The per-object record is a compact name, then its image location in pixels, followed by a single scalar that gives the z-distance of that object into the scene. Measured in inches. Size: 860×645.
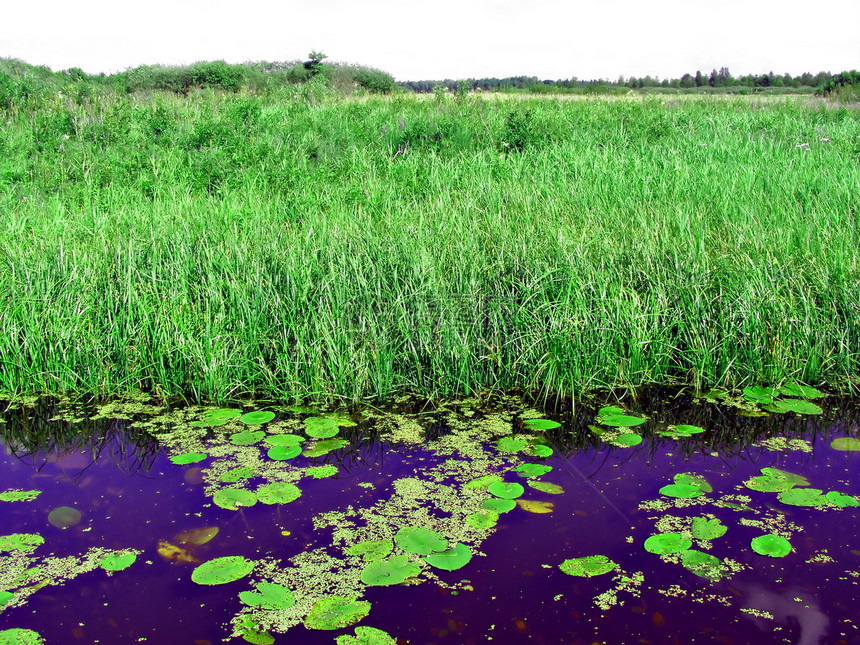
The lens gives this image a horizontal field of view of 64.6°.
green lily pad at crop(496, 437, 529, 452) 124.3
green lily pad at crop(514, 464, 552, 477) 115.0
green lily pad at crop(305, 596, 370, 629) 81.0
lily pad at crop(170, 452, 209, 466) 120.9
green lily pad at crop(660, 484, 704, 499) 108.0
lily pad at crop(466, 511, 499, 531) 99.9
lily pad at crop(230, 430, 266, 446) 127.6
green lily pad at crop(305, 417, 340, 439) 129.4
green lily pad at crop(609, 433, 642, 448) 126.1
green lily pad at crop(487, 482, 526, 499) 107.6
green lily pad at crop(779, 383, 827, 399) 141.6
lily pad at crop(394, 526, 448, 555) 94.6
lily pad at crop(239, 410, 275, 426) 134.5
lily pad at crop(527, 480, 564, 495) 109.3
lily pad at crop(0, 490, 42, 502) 109.6
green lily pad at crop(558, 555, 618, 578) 89.3
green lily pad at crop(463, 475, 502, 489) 111.4
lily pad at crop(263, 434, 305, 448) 125.8
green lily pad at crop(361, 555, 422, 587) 87.9
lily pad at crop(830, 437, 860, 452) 123.4
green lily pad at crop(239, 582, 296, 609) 84.4
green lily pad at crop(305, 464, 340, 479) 116.3
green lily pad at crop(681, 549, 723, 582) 89.0
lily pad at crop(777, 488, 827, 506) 104.7
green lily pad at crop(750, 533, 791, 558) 92.6
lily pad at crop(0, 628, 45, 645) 78.2
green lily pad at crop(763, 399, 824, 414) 136.1
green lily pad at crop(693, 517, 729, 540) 97.0
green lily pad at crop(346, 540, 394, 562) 93.3
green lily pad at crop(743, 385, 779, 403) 140.4
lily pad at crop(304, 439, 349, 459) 123.7
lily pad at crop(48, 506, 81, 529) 102.3
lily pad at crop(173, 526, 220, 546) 97.0
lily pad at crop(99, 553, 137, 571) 91.0
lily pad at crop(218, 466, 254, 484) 114.8
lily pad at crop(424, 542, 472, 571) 90.7
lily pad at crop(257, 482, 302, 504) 108.1
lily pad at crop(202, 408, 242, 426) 136.1
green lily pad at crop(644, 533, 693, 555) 93.9
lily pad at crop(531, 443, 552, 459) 122.2
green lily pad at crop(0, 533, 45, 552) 96.0
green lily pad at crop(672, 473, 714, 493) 110.4
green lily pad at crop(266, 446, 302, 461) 121.3
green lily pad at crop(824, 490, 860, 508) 104.0
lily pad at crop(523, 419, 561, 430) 132.6
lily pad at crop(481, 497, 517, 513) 103.9
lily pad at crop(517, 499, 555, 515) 103.9
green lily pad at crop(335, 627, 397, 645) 77.7
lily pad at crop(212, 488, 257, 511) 106.7
